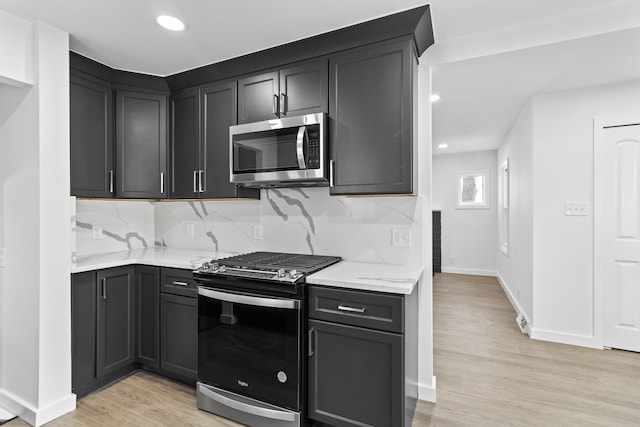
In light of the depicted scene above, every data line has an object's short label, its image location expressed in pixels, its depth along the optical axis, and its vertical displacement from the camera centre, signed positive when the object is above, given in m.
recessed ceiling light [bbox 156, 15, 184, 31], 2.01 +1.17
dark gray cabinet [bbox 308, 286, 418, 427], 1.70 -0.79
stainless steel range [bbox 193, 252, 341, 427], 1.89 -0.79
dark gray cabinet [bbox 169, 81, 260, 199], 2.62 +0.58
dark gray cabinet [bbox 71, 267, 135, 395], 2.27 -0.84
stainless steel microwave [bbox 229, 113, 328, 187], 2.15 +0.41
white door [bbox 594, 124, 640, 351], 3.04 -0.19
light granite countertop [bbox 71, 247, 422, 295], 1.77 -0.38
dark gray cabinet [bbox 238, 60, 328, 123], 2.24 +0.85
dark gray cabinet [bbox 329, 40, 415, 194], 2.00 +0.58
